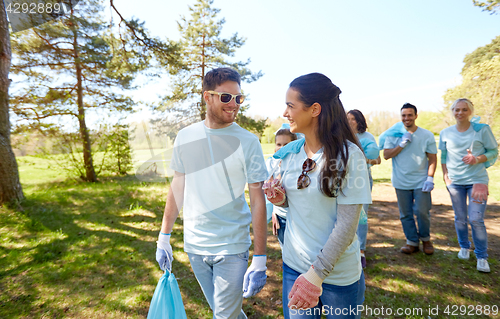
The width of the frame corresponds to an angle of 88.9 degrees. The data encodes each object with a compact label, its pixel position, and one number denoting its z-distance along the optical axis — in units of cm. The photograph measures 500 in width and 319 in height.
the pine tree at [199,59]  983
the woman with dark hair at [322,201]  123
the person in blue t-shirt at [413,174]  354
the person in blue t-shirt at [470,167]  318
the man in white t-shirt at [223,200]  165
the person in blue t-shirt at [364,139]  343
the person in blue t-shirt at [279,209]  221
